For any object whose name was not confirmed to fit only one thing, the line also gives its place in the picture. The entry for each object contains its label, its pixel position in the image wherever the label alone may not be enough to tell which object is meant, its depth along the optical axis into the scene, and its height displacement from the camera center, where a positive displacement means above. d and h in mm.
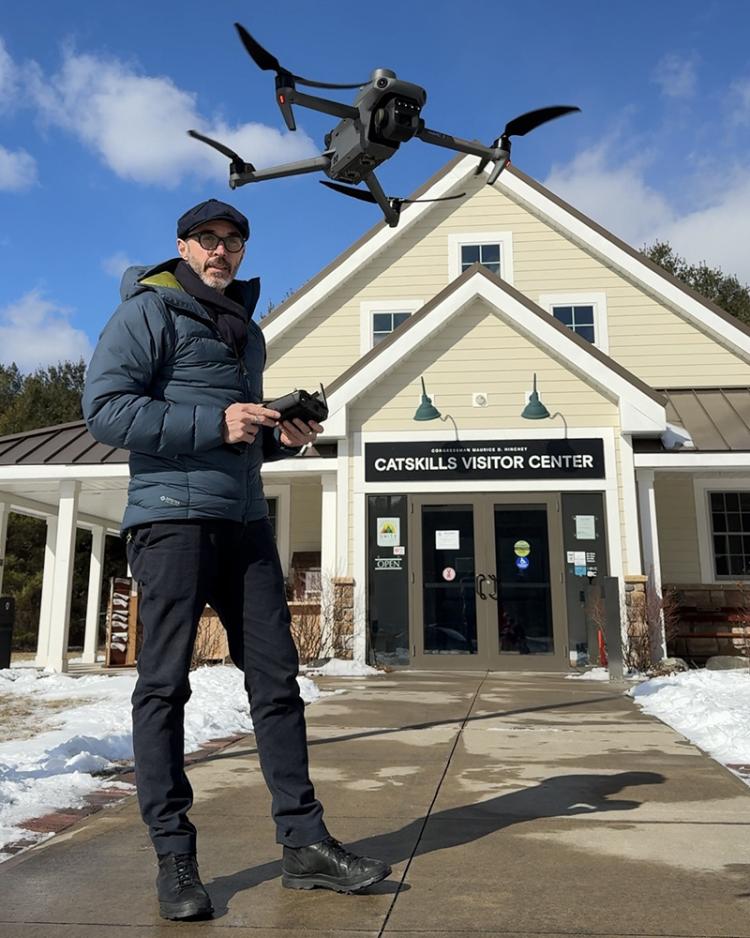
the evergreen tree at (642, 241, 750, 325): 33906 +13663
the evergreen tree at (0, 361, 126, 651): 26375 +2129
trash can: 11836 -222
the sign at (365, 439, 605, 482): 11805 +2137
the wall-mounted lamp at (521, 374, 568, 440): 11766 +2815
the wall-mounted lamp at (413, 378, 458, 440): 12047 +2876
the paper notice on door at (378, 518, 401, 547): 11969 +1114
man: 2518 +289
